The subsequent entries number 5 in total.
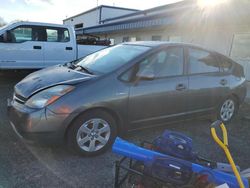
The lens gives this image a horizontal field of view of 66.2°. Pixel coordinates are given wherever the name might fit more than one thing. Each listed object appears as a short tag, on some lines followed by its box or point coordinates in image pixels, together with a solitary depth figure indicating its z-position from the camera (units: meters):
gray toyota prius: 2.36
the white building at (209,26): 7.03
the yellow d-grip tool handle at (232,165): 1.59
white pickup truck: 5.73
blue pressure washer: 1.64
